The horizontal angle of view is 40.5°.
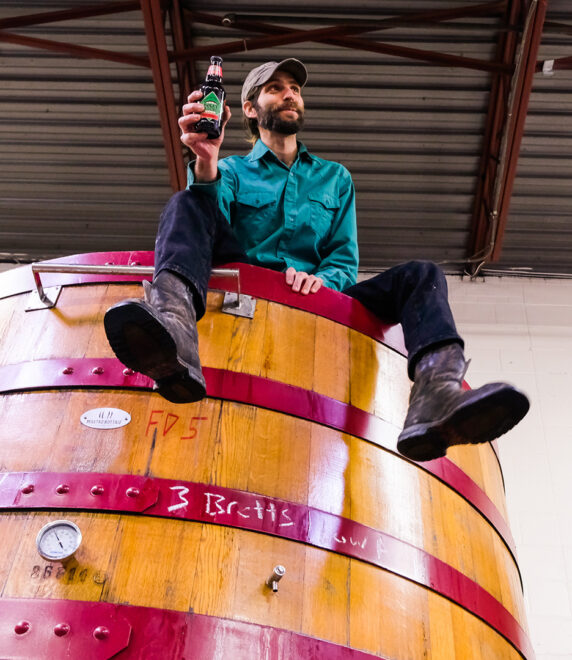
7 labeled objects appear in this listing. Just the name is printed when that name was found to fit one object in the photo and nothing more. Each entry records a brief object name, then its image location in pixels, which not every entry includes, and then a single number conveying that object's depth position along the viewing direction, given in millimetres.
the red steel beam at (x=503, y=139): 7691
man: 2586
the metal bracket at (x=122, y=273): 3254
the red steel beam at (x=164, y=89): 7434
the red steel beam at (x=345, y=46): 7773
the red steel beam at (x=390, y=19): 7805
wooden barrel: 2385
